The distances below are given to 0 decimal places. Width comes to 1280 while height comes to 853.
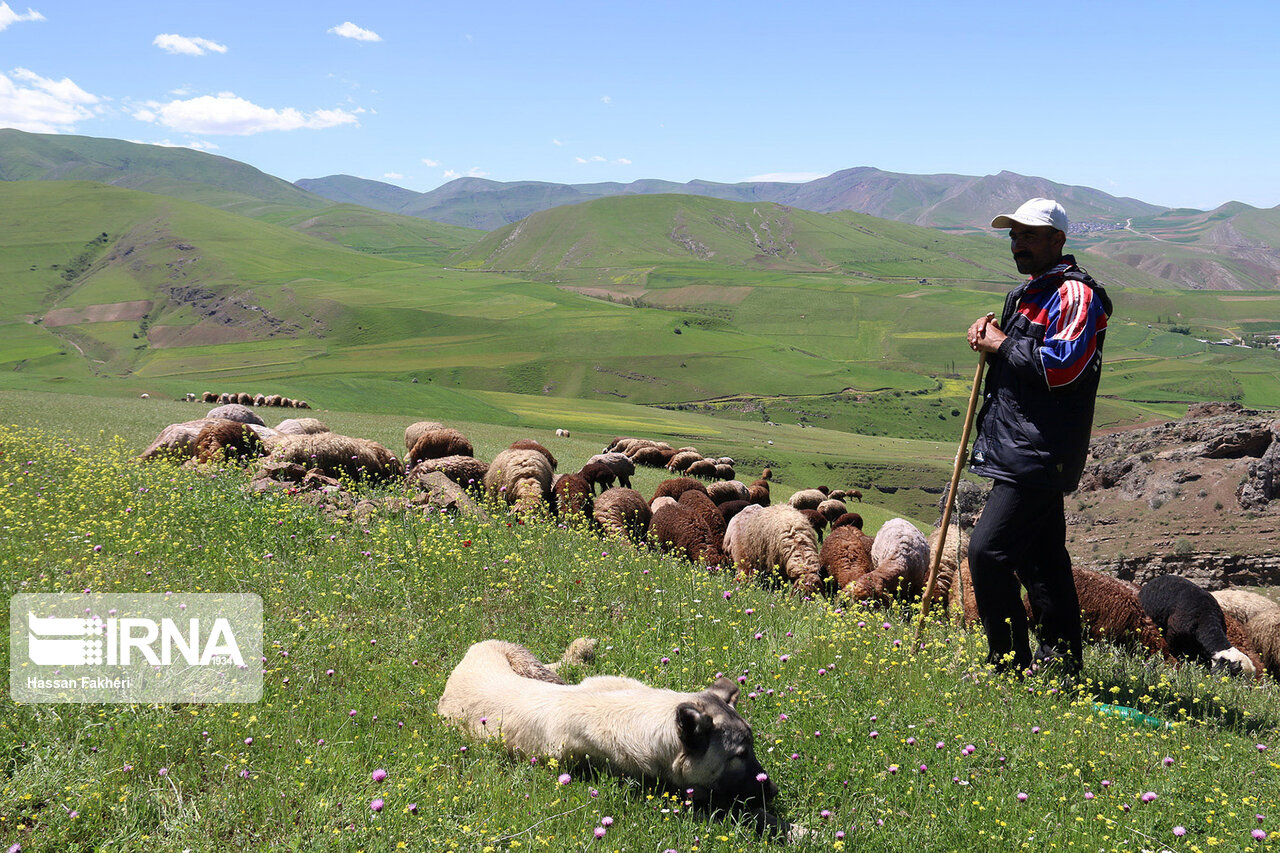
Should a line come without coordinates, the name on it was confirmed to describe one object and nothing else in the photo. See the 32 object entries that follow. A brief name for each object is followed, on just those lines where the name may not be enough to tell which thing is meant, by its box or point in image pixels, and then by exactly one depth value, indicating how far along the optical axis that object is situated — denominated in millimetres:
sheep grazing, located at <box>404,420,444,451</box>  20000
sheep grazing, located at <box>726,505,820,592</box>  11312
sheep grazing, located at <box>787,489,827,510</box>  20578
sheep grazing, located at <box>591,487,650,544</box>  13391
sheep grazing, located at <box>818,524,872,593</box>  11250
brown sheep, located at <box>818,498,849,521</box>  18938
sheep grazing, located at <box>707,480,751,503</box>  17516
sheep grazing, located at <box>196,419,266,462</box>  14421
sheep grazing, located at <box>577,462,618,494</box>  16625
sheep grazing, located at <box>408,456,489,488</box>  15438
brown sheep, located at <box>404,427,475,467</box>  17781
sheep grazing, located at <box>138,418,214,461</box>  14392
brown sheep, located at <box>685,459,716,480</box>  23734
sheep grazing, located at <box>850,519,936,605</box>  10211
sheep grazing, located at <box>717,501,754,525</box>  14422
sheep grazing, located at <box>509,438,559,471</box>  17114
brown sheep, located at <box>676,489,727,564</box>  12555
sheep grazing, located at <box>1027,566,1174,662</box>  8844
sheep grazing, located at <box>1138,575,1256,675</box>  8594
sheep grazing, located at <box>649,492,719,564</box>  12384
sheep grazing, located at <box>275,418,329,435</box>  18141
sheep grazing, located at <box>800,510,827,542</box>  16391
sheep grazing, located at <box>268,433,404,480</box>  13945
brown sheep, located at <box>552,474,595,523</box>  13864
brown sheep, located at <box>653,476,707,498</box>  16000
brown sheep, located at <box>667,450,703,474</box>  24519
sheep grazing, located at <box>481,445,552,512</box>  14422
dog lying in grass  4254
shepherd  5820
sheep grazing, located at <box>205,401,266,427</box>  19798
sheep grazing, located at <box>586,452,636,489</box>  17688
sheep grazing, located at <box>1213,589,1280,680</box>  9430
